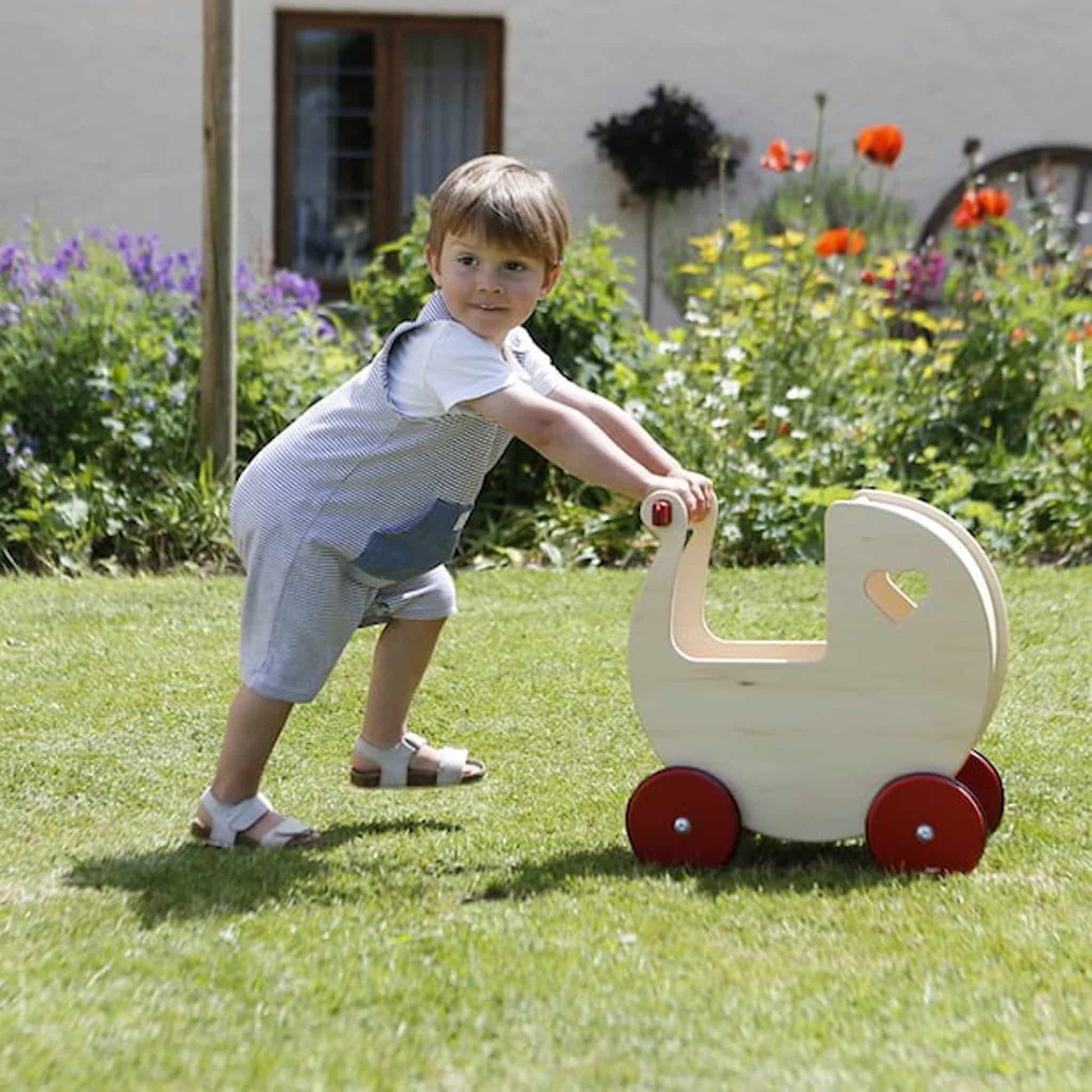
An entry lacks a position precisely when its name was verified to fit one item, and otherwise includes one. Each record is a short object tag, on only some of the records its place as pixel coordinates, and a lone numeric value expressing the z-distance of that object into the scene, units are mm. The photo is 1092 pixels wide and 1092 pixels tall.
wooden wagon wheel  11664
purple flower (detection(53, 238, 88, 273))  7562
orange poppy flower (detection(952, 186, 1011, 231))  7656
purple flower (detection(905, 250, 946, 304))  8617
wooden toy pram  3229
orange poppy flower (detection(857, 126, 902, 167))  7559
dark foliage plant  11328
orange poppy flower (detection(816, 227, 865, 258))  7609
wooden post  6734
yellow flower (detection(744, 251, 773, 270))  8023
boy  3312
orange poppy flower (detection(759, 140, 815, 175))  7797
